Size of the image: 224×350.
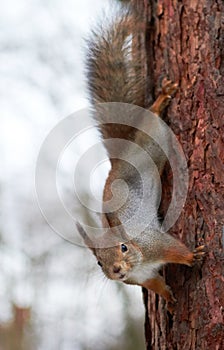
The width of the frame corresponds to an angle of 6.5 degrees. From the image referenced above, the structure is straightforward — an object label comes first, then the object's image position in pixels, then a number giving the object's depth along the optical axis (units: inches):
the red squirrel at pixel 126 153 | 94.3
